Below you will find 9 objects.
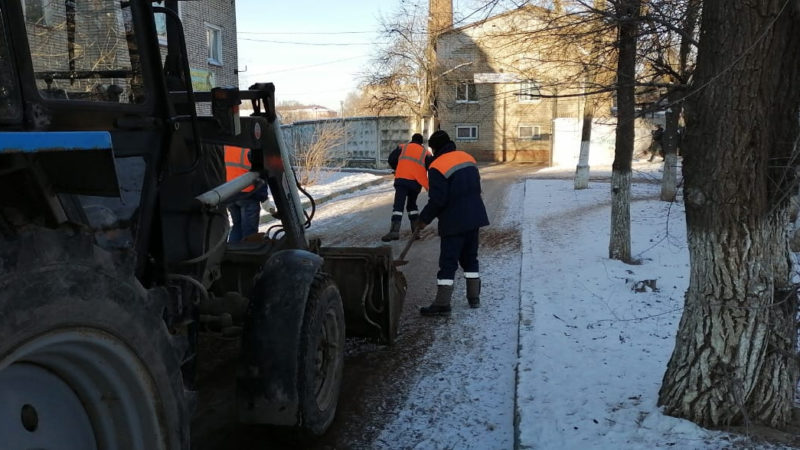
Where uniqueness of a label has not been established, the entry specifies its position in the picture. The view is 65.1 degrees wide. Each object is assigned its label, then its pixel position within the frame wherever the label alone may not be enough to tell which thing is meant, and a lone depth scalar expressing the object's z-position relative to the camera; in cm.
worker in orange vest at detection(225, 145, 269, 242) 401
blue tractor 173
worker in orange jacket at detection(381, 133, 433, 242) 969
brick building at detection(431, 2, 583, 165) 2578
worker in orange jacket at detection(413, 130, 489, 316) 594
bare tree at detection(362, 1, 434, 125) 2417
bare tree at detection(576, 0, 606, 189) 1491
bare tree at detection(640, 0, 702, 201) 462
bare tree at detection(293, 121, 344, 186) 1656
